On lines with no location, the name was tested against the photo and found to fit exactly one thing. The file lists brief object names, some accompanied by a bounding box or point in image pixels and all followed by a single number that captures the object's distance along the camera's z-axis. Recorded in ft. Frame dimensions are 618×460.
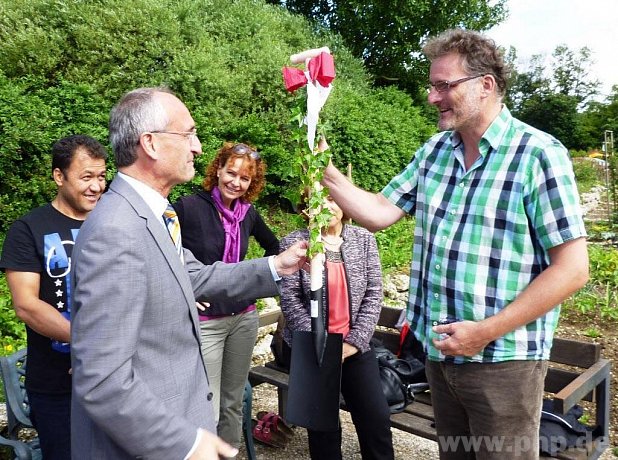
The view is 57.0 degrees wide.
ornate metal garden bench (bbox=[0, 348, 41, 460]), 10.90
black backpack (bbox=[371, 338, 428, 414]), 12.23
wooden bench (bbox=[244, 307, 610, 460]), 10.27
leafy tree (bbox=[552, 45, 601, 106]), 186.29
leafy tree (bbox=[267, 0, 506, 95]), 54.49
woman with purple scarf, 12.00
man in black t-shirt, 8.70
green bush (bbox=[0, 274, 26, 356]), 17.06
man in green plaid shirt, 6.86
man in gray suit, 5.49
